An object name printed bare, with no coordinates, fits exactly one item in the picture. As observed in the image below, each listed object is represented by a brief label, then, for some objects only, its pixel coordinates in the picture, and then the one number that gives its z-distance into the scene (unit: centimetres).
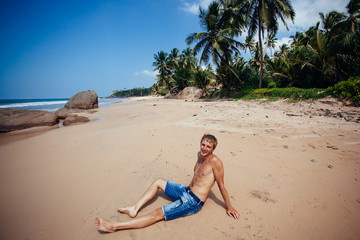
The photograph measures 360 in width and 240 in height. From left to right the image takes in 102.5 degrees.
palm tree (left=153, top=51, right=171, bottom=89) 3284
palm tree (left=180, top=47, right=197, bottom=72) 2767
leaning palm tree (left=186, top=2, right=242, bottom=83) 1514
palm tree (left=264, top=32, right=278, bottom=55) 3405
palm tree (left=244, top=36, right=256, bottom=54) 3060
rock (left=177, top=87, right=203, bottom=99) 2170
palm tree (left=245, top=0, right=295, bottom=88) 1320
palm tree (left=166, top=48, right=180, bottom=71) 3222
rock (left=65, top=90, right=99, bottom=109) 1556
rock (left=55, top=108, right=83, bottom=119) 1012
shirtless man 164
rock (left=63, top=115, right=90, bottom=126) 775
